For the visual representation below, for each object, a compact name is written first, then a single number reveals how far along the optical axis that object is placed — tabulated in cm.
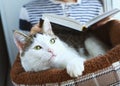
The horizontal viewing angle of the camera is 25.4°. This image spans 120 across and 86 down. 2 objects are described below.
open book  99
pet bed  88
